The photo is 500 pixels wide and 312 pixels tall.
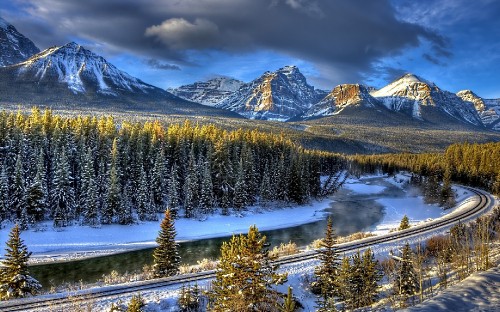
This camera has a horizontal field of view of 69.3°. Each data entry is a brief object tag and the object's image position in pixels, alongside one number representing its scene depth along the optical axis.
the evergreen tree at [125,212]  59.69
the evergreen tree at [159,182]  68.44
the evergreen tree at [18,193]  55.16
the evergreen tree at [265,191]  79.39
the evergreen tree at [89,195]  58.28
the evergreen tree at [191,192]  67.44
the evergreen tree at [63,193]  56.95
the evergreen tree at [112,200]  59.16
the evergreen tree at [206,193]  68.69
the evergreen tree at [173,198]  64.89
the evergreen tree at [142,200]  63.28
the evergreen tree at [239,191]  73.88
